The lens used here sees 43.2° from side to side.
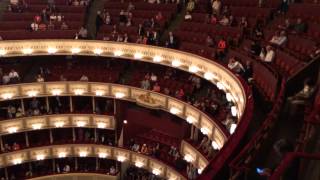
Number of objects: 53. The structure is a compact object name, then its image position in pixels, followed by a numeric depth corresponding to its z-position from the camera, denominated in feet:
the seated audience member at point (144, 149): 76.56
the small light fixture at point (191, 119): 63.42
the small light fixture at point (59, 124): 79.97
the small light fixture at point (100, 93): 77.87
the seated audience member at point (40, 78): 76.69
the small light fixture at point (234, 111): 47.55
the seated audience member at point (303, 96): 31.65
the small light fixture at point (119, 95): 76.38
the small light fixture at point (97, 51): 77.30
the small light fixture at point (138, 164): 78.07
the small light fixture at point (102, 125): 80.49
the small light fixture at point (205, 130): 58.42
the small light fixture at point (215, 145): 54.09
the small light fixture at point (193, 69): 65.00
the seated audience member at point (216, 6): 73.72
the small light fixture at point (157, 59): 72.02
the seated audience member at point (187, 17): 76.33
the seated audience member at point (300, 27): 54.60
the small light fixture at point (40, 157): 80.37
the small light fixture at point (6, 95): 74.52
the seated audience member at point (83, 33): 78.18
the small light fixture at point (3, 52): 74.54
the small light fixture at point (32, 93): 76.48
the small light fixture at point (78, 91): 78.43
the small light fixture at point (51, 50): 77.38
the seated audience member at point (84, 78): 77.87
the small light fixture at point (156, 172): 75.05
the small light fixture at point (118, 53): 76.18
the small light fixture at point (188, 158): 63.36
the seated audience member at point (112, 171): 82.38
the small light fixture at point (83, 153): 82.72
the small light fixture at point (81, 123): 80.94
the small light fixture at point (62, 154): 82.15
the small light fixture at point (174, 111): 67.54
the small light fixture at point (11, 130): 76.02
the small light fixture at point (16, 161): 78.07
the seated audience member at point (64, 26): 80.48
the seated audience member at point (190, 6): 78.32
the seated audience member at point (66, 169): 82.90
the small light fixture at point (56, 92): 77.92
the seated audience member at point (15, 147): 77.96
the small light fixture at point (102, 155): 82.00
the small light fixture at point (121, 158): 80.69
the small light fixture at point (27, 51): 75.97
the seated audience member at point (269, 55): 48.82
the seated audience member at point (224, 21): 68.90
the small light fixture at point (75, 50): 77.87
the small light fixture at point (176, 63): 68.73
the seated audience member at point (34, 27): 78.74
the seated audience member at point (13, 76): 75.56
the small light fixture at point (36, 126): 78.03
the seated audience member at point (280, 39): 52.95
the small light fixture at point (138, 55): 74.33
